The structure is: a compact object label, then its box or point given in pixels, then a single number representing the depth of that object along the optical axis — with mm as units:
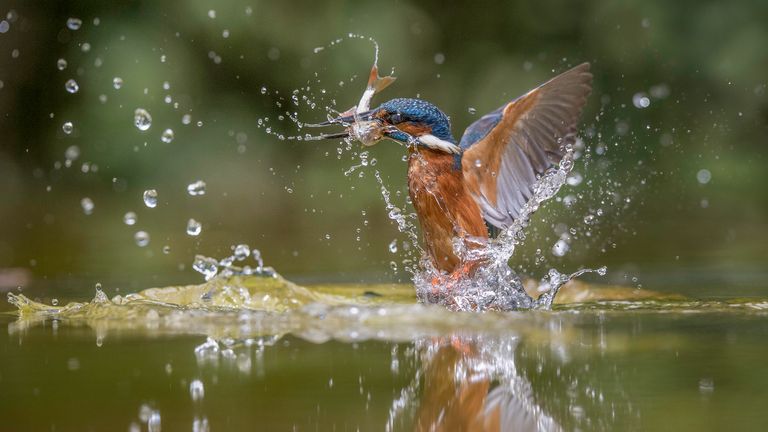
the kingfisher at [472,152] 8773
